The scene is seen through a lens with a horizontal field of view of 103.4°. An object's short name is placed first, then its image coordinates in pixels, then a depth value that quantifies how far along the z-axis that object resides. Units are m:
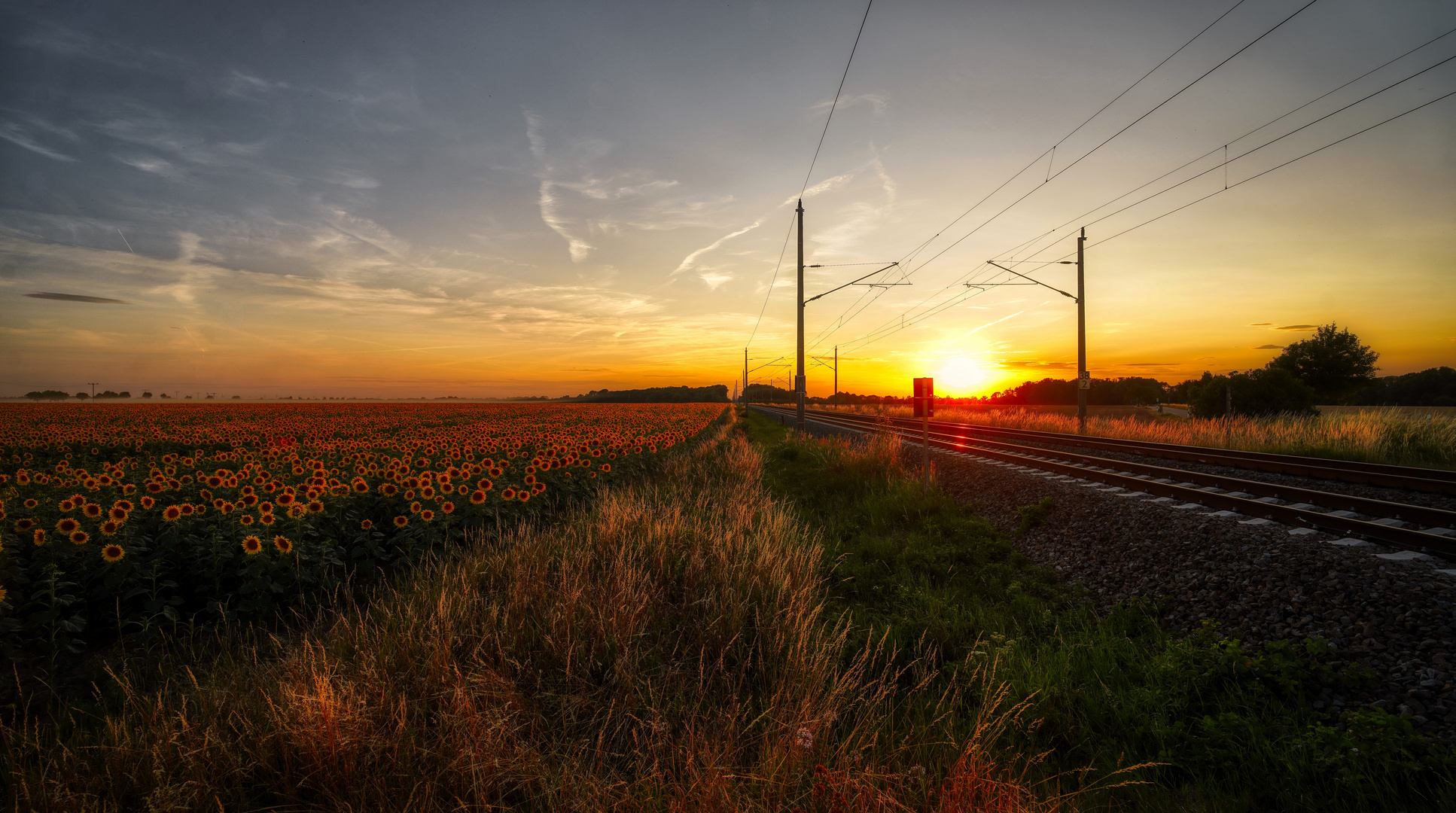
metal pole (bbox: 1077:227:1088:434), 22.03
